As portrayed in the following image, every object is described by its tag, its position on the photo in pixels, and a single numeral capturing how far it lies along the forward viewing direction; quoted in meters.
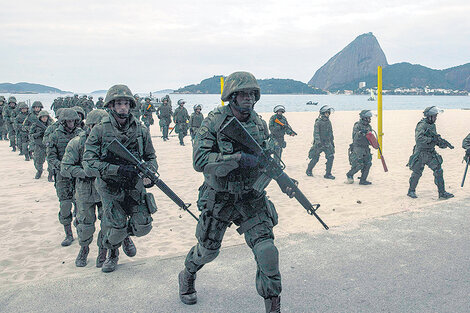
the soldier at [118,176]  4.17
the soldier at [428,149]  7.64
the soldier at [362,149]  9.26
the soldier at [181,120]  17.09
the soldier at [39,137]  9.19
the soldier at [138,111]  21.05
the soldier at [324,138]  10.19
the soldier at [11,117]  15.14
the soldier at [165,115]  18.38
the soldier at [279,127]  11.16
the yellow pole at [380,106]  11.63
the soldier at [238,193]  3.23
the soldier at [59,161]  5.58
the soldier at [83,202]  4.71
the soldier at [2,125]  16.72
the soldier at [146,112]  20.27
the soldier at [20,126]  13.48
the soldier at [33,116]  10.98
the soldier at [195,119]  15.60
